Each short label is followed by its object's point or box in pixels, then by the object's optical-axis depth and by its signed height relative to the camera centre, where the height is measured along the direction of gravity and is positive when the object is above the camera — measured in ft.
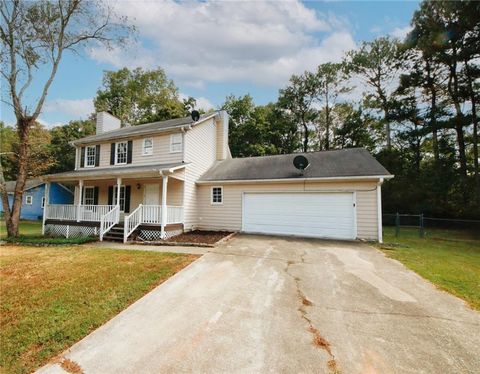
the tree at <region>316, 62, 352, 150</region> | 84.48 +42.68
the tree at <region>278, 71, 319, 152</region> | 88.58 +38.85
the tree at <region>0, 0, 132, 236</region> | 36.96 +26.01
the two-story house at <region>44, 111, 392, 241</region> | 34.37 +1.95
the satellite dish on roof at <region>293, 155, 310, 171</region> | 38.36 +6.46
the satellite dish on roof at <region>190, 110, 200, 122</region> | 44.33 +16.14
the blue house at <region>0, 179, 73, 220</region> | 75.31 +0.02
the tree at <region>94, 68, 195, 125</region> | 100.07 +46.00
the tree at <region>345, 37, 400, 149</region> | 72.90 +44.69
